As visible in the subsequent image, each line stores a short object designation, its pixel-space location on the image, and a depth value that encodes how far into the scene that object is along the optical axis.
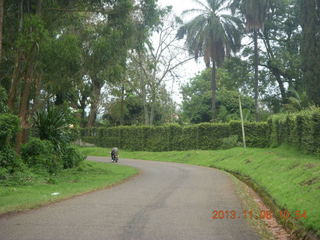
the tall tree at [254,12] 42.50
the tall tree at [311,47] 35.56
